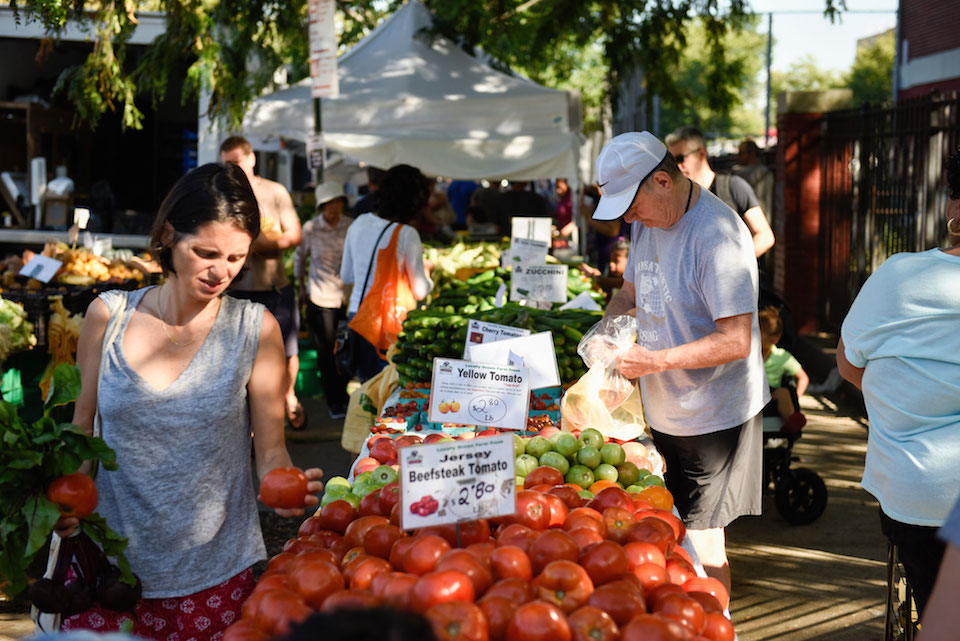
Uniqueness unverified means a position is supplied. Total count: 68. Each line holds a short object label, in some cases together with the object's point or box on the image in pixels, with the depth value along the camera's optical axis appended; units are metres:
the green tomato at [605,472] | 3.07
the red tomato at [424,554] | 2.01
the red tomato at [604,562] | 2.06
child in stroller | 5.24
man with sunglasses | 5.16
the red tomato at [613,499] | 2.54
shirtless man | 6.16
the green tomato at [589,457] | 3.13
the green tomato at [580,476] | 3.05
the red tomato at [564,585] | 1.91
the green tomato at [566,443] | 3.20
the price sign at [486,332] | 3.98
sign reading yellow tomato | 3.43
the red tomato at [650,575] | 2.11
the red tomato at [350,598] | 1.82
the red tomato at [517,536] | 2.15
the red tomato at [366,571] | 2.02
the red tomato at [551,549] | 2.08
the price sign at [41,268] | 7.16
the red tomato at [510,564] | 2.01
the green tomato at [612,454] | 3.15
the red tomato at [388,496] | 2.52
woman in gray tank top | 2.30
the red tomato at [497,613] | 1.80
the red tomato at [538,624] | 1.74
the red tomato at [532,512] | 2.33
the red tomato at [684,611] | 1.91
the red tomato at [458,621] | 1.68
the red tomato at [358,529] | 2.35
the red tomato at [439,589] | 1.80
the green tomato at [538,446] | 3.22
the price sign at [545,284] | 5.60
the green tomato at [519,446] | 3.25
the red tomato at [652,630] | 1.75
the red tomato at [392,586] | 1.87
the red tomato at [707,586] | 2.18
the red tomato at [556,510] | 2.40
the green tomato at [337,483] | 2.96
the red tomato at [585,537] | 2.19
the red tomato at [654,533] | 2.31
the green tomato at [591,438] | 3.23
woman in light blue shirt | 2.40
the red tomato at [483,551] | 2.05
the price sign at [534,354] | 3.81
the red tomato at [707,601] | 2.05
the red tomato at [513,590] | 1.87
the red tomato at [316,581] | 1.99
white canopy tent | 8.66
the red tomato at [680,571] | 2.21
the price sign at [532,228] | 6.89
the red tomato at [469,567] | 1.93
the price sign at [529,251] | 5.91
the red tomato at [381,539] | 2.23
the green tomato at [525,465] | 3.09
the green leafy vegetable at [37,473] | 1.90
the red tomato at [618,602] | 1.88
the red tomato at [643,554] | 2.20
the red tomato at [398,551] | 2.10
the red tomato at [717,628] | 1.95
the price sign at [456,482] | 2.08
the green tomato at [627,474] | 3.12
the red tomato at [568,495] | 2.60
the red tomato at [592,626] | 1.77
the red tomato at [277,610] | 1.83
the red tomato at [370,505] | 2.58
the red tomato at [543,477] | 2.81
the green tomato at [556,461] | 3.13
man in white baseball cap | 3.06
